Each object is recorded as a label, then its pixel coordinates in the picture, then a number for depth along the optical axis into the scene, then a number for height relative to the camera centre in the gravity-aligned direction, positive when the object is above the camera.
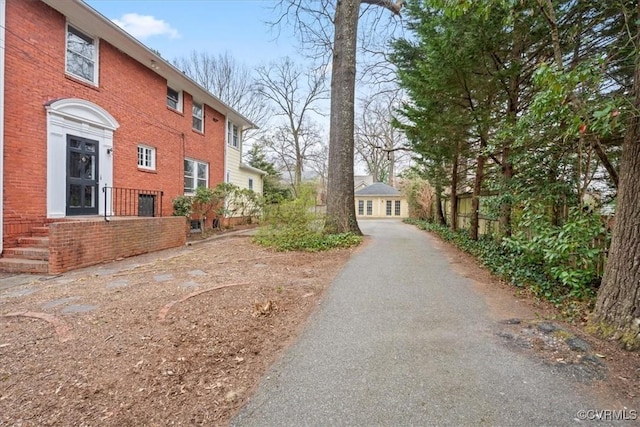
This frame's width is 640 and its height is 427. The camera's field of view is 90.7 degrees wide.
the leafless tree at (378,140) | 23.80 +7.25
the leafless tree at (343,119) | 9.82 +3.04
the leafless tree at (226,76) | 27.67 +12.34
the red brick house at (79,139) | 6.30 +1.92
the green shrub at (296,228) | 8.27 -0.37
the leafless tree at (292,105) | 28.61 +10.56
